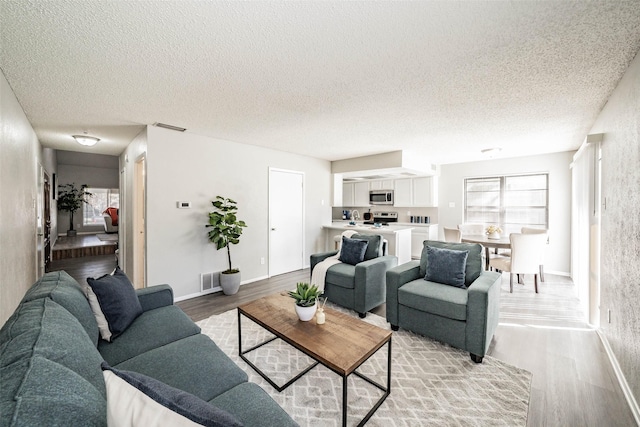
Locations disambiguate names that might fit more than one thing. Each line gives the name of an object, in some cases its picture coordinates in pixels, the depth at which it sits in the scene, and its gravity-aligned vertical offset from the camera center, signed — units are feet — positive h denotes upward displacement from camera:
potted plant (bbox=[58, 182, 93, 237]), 28.84 +1.55
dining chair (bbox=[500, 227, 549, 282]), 13.71 -1.24
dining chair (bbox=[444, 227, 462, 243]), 16.19 -1.48
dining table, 14.09 -1.68
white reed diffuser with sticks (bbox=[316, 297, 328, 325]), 6.93 -2.76
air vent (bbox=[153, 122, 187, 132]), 11.43 +3.74
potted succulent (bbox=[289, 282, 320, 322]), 6.94 -2.36
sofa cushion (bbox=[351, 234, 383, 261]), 12.21 -1.69
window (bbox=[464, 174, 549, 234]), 18.00 +0.69
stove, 23.86 -0.55
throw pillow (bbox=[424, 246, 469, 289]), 9.22 -1.97
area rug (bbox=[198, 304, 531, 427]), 5.73 -4.37
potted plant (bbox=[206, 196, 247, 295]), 12.91 -1.06
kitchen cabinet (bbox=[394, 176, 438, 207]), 21.68 +1.62
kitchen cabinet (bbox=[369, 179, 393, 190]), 23.66 +2.40
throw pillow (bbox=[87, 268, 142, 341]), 5.96 -2.09
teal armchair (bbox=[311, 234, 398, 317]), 10.44 -2.86
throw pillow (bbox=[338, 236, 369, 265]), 12.05 -1.82
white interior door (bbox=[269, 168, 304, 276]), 16.58 -0.63
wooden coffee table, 5.41 -2.95
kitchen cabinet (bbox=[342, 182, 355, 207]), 25.75 +1.67
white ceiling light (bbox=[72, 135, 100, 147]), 13.28 +3.66
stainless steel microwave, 23.57 +1.25
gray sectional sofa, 2.05 -1.74
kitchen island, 16.76 -1.63
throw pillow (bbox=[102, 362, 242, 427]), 2.23 -1.71
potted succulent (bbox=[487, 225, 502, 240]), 16.03 -1.28
